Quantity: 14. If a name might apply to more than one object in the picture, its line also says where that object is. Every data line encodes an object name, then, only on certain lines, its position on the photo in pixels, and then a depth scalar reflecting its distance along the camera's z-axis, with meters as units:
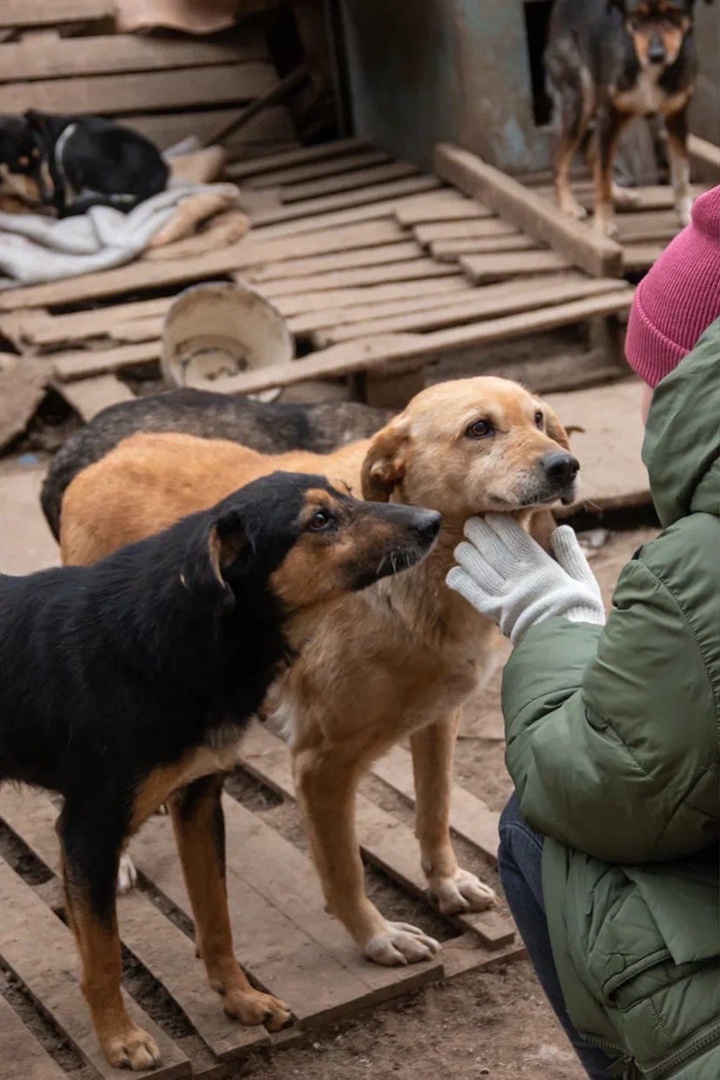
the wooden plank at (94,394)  7.22
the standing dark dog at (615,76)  9.05
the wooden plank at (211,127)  11.16
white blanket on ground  8.89
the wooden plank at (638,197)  9.77
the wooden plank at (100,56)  10.77
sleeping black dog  9.82
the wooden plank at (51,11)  10.76
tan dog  3.41
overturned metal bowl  7.28
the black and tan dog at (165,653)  3.11
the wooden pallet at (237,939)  3.49
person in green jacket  2.11
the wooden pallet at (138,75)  10.82
